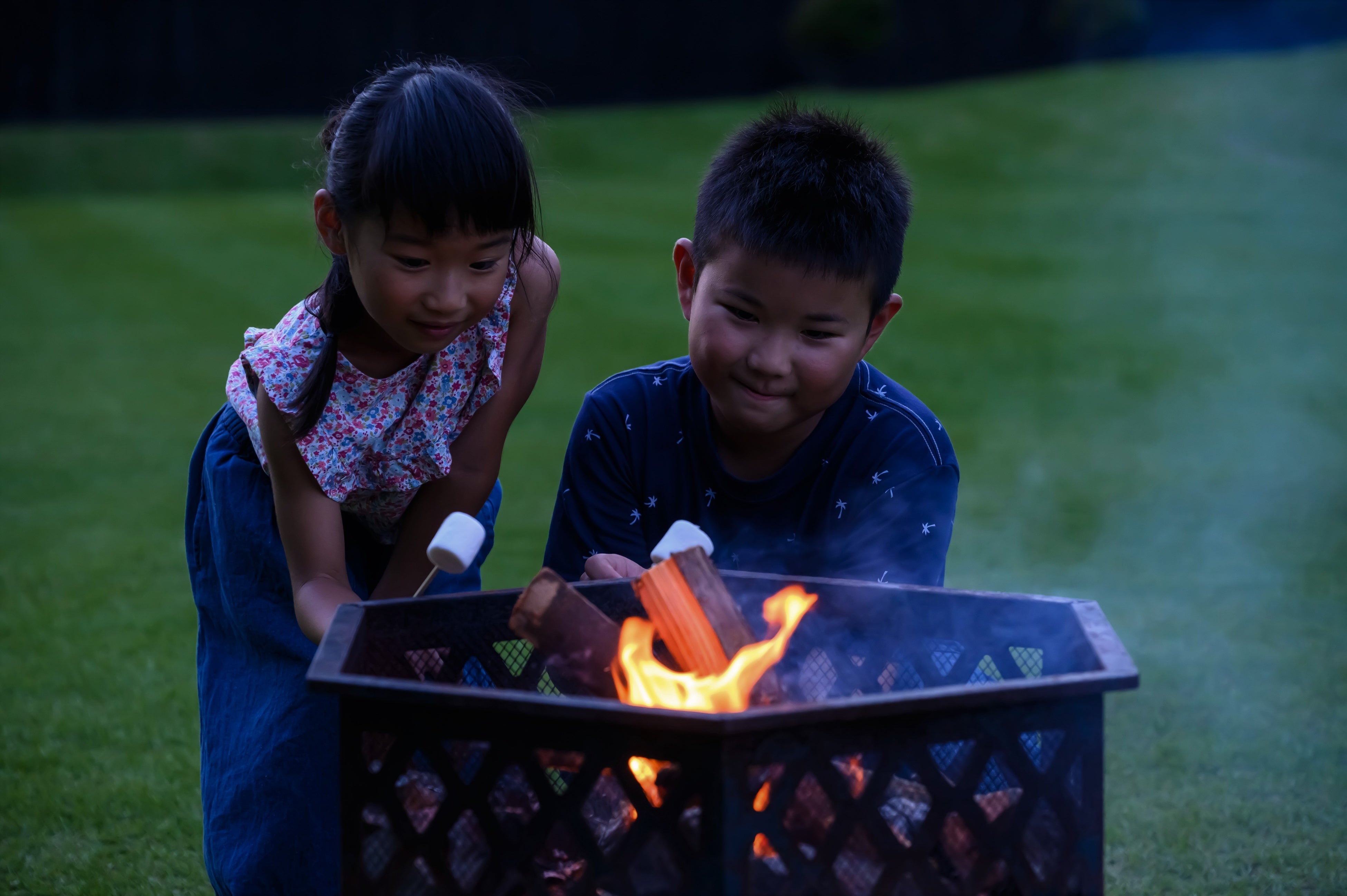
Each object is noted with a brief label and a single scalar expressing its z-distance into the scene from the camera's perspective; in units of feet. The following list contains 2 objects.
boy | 6.56
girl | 6.12
